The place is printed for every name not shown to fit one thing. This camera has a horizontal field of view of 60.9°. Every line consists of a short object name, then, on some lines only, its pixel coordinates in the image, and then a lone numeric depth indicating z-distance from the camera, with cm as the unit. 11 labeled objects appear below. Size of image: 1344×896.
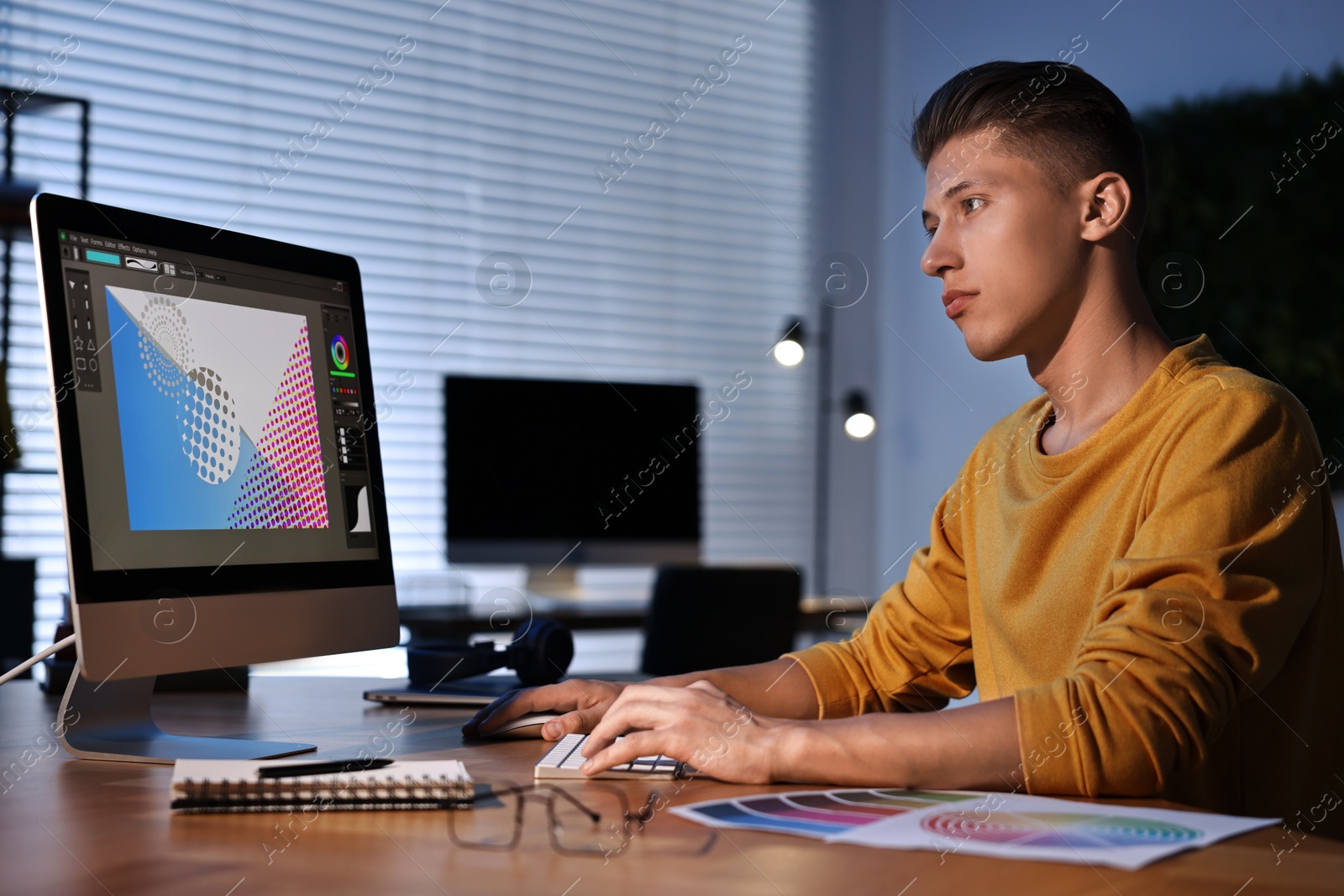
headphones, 159
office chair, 300
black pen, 86
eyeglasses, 75
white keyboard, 99
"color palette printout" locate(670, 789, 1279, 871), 73
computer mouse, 122
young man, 92
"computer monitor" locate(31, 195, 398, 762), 104
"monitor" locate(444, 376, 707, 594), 317
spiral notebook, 83
